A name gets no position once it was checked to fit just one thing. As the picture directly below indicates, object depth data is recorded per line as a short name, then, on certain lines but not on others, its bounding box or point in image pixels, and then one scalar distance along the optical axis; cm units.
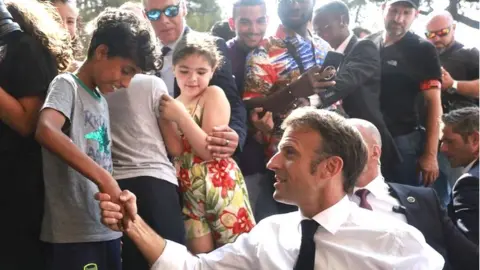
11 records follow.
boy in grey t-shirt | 145
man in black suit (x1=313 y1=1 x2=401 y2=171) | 255
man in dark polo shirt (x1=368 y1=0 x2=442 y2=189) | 282
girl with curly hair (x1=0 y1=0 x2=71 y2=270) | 153
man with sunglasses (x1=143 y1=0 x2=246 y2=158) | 215
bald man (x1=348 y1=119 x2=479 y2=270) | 207
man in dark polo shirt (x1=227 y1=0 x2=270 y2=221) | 240
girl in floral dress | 198
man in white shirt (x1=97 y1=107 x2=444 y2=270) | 158
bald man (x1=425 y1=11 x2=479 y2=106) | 322
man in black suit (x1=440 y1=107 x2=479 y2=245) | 275
